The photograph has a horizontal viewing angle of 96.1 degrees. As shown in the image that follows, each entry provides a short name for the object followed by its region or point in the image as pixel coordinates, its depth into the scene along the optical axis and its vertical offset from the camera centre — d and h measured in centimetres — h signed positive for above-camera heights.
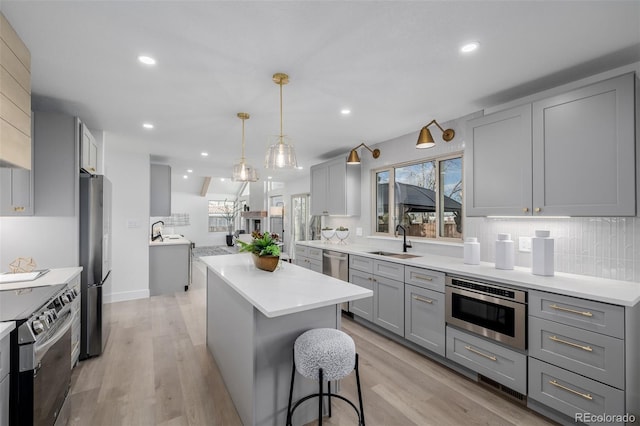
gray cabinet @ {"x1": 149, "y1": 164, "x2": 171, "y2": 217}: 519 +42
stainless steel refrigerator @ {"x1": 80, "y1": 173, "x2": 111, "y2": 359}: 269 -47
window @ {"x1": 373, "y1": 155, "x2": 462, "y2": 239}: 334 +20
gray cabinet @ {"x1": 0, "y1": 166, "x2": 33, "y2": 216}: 213 +17
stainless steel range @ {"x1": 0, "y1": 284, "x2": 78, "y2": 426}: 133 -72
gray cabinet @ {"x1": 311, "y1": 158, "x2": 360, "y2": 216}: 444 +42
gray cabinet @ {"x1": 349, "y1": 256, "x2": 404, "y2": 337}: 304 -86
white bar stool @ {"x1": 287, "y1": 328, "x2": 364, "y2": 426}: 157 -80
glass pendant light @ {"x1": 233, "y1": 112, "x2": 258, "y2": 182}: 304 +45
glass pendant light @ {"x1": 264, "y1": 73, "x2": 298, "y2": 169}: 236 +47
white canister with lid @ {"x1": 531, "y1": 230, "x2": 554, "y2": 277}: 221 -31
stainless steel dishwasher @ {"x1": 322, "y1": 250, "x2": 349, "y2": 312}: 382 -71
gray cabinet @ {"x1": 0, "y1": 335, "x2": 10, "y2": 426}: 126 -74
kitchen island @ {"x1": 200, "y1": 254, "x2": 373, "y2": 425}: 171 -76
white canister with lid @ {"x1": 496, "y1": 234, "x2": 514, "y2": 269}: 246 -34
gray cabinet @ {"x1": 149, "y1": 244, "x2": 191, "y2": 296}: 493 -94
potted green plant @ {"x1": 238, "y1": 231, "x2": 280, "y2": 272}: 237 -30
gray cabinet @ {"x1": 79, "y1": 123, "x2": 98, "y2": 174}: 272 +65
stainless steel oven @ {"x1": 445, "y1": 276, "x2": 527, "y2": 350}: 207 -76
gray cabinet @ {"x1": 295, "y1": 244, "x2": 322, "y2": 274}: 434 -69
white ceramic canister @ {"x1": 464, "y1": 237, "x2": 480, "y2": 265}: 272 -36
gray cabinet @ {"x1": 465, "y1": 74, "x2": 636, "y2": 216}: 187 +44
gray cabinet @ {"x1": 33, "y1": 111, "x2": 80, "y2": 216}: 249 +44
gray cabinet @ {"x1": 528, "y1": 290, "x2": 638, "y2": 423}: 166 -89
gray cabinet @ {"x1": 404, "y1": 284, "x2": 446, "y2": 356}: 262 -100
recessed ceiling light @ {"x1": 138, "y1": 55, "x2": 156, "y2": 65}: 192 +105
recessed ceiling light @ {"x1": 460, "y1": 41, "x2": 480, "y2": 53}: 178 +105
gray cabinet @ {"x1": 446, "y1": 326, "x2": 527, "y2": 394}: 208 -114
